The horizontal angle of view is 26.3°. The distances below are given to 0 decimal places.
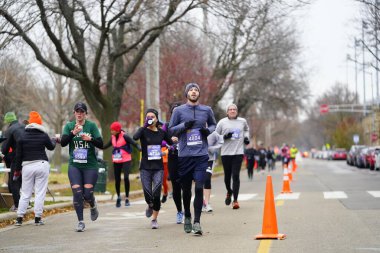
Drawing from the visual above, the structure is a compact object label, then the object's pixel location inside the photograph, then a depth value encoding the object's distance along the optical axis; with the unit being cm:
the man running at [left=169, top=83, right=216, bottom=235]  1110
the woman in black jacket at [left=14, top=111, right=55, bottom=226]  1292
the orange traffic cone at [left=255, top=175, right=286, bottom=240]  1018
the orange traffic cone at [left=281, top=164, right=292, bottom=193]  2102
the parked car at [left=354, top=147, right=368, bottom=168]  4913
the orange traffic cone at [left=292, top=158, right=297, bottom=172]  4622
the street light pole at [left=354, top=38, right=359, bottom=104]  3996
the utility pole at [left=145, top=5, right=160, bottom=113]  3034
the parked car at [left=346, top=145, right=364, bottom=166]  5666
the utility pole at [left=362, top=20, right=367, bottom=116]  3341
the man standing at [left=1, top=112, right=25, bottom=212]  1364
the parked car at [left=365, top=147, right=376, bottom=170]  4503
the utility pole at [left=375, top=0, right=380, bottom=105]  3031
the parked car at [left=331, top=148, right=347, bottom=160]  9247
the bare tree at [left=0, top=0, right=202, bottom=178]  2280
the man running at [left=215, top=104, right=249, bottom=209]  1508
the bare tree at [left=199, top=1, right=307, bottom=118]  4641
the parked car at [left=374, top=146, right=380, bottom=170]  4312
